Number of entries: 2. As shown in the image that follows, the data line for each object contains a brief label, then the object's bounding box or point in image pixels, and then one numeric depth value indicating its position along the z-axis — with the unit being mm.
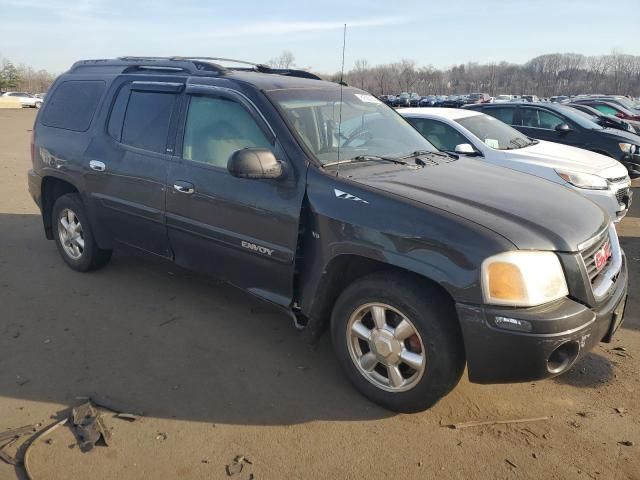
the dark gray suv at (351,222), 2629
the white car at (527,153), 6434
